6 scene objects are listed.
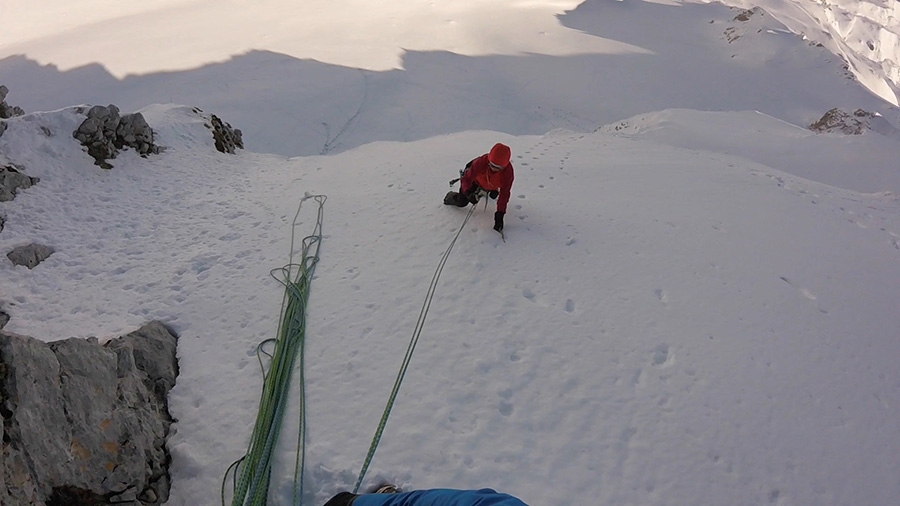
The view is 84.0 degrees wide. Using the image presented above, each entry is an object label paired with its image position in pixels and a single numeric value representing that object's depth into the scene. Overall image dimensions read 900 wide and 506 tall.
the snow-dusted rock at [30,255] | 5.19
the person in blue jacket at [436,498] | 2.24
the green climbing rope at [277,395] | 3.19
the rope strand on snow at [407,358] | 3.38
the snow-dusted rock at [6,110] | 8.29
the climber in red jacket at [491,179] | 5.23
